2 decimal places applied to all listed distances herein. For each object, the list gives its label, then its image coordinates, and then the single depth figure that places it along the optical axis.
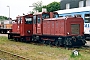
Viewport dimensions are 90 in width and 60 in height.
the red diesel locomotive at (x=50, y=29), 12.58
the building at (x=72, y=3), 29.17
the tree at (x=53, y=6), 47.61
